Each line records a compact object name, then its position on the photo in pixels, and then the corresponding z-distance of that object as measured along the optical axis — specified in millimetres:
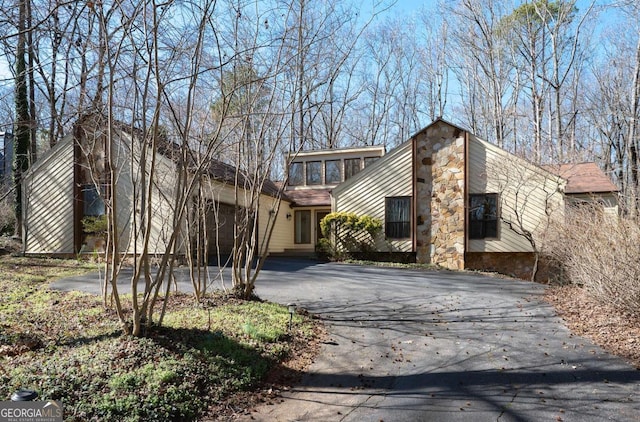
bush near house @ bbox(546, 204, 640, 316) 6496
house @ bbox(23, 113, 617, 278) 14789
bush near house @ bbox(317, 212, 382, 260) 16359
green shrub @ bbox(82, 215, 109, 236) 14349
